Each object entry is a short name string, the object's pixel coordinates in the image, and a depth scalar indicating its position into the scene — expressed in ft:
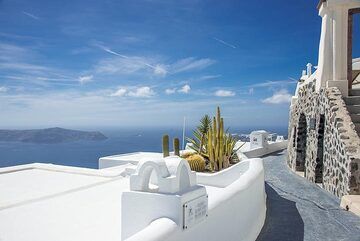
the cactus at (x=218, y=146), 26.71
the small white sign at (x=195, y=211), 8.59
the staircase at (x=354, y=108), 27.17
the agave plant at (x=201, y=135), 29.68
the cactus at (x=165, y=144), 24.83
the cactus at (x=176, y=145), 26.63
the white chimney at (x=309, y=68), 39.51
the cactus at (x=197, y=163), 25.41
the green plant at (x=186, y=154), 27.01
